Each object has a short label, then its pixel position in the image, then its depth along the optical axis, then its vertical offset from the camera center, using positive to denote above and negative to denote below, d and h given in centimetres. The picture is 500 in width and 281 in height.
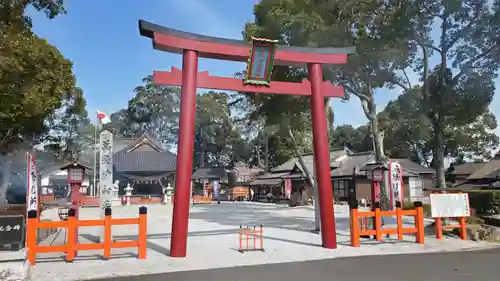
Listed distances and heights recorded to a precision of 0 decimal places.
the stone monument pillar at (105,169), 1039 +60
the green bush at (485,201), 2164 -67
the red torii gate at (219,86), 910 +262
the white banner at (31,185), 884 +18
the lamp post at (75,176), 1594 +68
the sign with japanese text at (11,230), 741 -67
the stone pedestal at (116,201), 3390 -78
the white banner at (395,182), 1421 +26
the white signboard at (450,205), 1194 -48
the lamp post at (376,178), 1382 +40
